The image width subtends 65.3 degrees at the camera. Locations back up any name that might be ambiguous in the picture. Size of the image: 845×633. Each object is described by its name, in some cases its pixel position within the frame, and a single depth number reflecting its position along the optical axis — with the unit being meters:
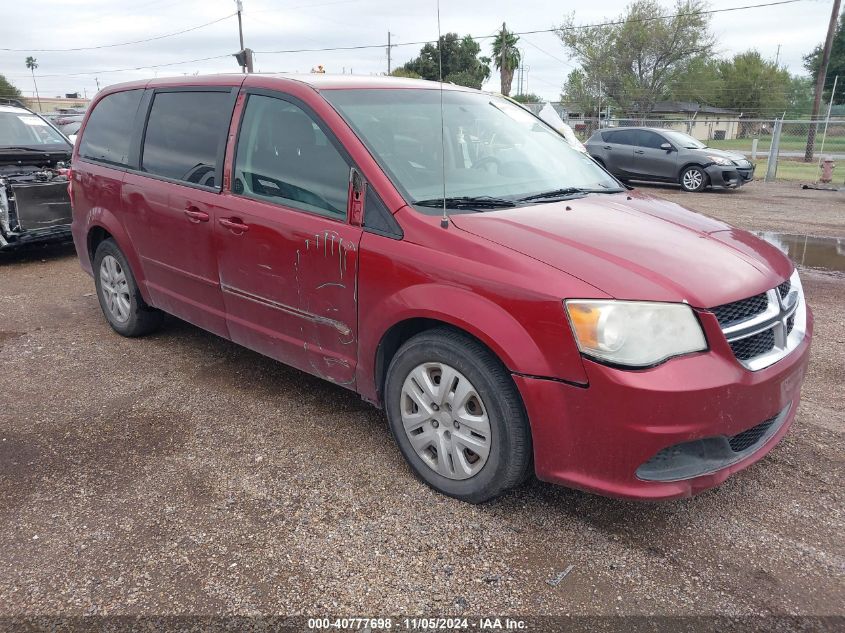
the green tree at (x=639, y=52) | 45.03
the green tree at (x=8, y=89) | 64.62
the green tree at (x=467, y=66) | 41.79
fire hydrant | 16.31
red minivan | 2.34
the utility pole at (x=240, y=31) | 38.22
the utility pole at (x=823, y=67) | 23.42
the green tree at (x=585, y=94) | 48.31
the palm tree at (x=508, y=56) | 45.12
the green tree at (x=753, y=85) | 54.78
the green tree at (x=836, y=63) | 46.25
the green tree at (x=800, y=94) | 51.94
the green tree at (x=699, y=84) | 48.34
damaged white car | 7.09
